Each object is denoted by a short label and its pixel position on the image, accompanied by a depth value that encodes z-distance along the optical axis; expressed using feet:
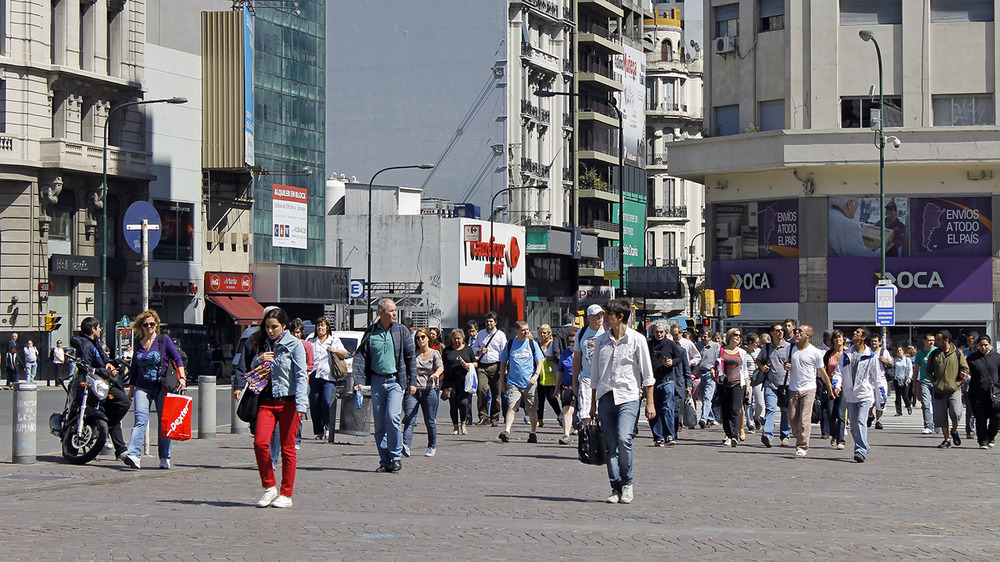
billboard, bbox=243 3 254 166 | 188.24
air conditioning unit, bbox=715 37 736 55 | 147.43
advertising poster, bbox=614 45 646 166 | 308.40
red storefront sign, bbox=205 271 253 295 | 188.96
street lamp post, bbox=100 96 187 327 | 149.89
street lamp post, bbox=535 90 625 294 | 157.17
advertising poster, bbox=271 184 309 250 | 205.16
